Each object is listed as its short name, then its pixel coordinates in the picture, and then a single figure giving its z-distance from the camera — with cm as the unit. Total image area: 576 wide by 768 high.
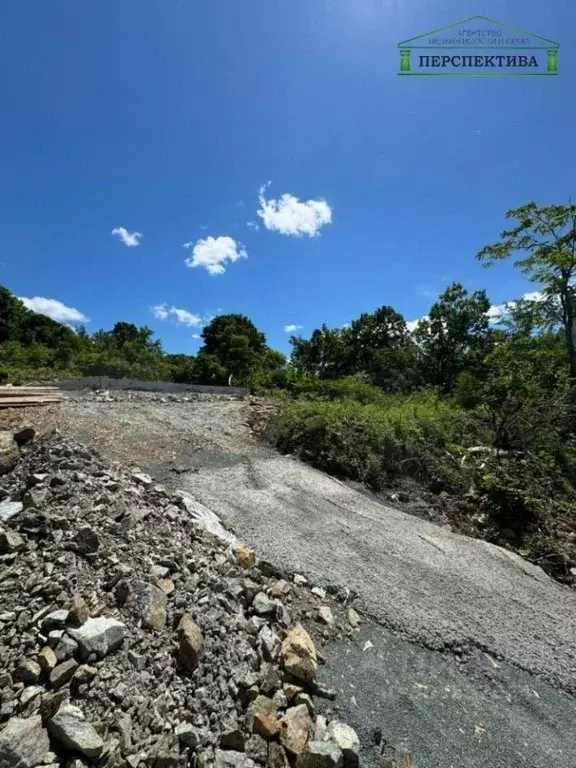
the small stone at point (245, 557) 224
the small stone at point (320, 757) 125
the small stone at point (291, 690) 151
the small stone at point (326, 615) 201
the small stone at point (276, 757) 124
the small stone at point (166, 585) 178
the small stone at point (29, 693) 117
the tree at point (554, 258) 805
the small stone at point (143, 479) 289
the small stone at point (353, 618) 204
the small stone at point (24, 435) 334
